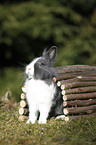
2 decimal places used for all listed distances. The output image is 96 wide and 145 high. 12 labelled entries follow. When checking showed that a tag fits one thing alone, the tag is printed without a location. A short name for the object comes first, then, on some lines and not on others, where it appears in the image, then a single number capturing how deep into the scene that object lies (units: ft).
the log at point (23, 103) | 26.10
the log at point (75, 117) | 23.93
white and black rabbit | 23.41
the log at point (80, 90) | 23.95
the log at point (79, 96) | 23.76
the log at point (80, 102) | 23.80
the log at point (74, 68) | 25.88
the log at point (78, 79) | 24.29
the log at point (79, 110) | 23.79
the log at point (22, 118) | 25.94
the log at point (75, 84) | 23.94
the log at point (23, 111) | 26.07
